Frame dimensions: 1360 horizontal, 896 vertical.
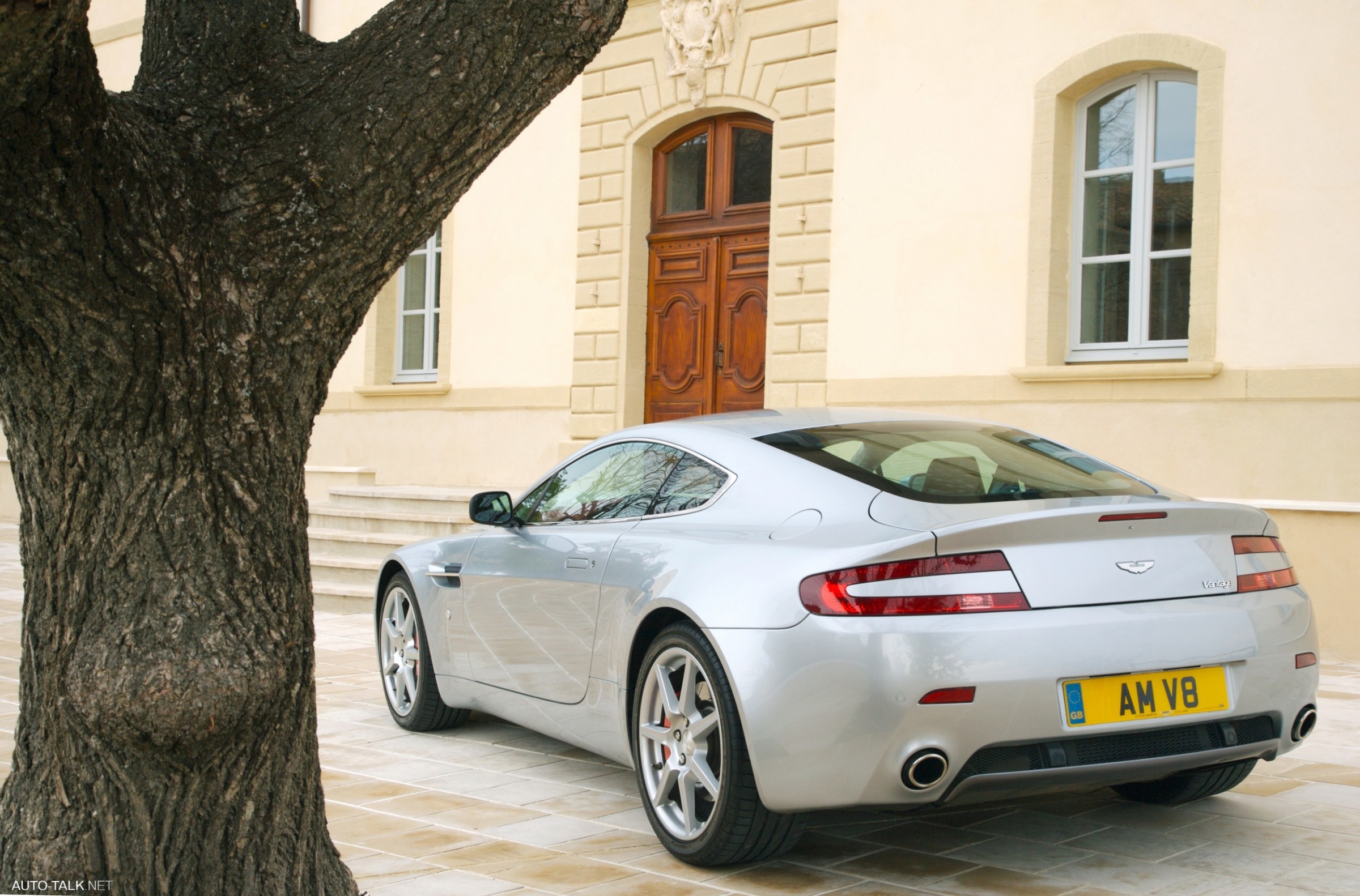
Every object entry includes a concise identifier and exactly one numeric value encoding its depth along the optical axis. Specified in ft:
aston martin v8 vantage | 12.64
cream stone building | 32.17
